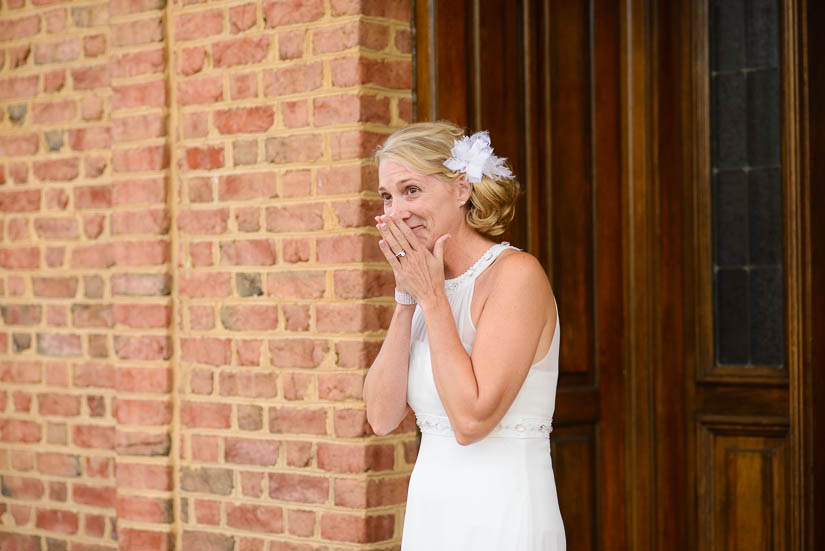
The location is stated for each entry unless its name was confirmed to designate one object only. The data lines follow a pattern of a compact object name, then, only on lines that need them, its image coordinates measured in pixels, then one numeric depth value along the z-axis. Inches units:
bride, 214.8
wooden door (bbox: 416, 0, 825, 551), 329.1
